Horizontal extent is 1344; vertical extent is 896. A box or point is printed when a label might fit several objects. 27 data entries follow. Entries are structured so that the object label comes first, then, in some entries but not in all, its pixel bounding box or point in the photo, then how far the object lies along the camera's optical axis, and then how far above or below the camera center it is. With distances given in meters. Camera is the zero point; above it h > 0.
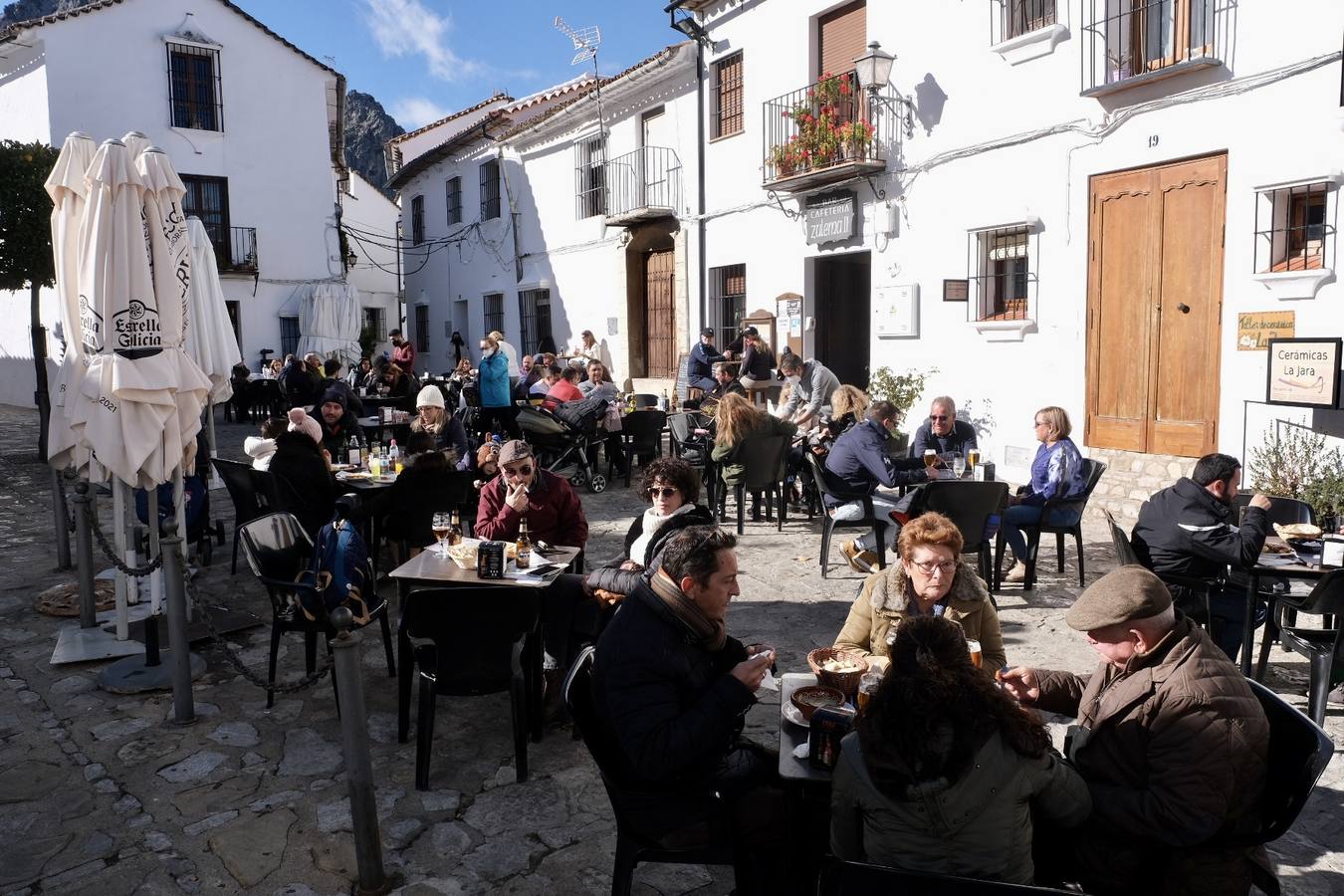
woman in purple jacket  6.75 -0.77
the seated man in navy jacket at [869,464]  7.03 -0.71
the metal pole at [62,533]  7.35 -1.19
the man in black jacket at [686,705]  2.73 -0.96
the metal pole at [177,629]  4.59 -1.19
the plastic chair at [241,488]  7.05 -0.81
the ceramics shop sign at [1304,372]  7.55 -0.10
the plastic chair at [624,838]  2.87 -1.40
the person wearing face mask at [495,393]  12.35 -0.25
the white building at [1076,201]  8.07 +1.67
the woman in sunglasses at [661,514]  4.53 -0.71
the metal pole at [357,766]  3.33 -1.34
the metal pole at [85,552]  5.92 -1.06
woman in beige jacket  3.74 -0.90
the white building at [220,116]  19.42 +5.64
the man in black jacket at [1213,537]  4.73 -0.87
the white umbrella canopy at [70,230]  5.80 +0.92
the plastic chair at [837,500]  7.02 -0.99
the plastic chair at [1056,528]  6.78 -1.14
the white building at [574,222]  16.36 +3.11
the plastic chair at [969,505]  6.21 -0.90
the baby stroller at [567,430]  10.81 -0.65
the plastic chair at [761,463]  8.51 -0.83
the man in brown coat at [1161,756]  2.50 -1.05
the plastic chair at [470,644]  4.07 -1.16
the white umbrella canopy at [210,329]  7.36 +0.42
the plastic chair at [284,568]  5.04 -1.04
